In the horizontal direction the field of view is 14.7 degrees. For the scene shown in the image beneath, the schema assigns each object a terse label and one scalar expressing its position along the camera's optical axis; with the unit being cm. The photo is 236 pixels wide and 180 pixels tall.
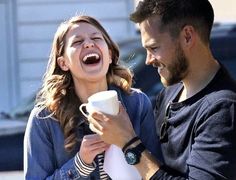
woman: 353
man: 315
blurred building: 1326
